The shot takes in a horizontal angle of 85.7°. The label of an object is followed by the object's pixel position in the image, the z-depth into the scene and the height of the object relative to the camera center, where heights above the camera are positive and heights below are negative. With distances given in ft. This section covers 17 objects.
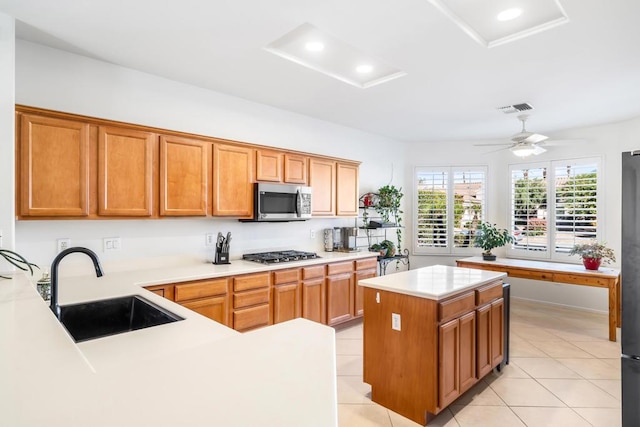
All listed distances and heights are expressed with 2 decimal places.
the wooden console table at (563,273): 13.20 -2.56
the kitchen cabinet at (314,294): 12.51 -3.01
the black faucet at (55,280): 4.89 -0.97
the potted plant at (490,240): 17.25 -1.36
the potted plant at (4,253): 6.15 -0.80
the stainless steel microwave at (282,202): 12.13 +0.40
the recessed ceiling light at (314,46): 8.93 +4.40
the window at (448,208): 19.90 +0.28
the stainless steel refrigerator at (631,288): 5.48 -1.22
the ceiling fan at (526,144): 14.06 +2.90
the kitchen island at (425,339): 7.57 -3.00
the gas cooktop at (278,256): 11.98 -1.59
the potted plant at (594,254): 14.38 -1.75
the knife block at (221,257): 11.53 -1.48
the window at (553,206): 16.78 +0.32
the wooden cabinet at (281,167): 12.42 +1.75
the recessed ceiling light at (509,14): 7.37 +4.33
